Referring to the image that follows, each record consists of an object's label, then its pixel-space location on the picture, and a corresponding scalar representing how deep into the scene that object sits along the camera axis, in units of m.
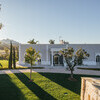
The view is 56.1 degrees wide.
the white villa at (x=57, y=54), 25.83
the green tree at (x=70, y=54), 13.32
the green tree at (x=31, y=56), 12.82
